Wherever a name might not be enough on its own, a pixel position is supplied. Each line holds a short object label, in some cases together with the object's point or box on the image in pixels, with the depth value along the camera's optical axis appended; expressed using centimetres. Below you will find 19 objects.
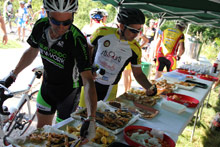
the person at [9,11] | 1183
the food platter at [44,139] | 127
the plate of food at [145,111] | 204
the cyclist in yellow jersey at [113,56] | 240
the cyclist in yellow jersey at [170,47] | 523
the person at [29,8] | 1185
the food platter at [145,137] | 149
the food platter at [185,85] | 336
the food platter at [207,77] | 439
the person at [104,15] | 452
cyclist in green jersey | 154
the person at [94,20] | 434
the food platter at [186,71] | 474
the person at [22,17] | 1046
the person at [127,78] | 518
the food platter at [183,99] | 251
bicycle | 283
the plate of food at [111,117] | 169
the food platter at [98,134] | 142
